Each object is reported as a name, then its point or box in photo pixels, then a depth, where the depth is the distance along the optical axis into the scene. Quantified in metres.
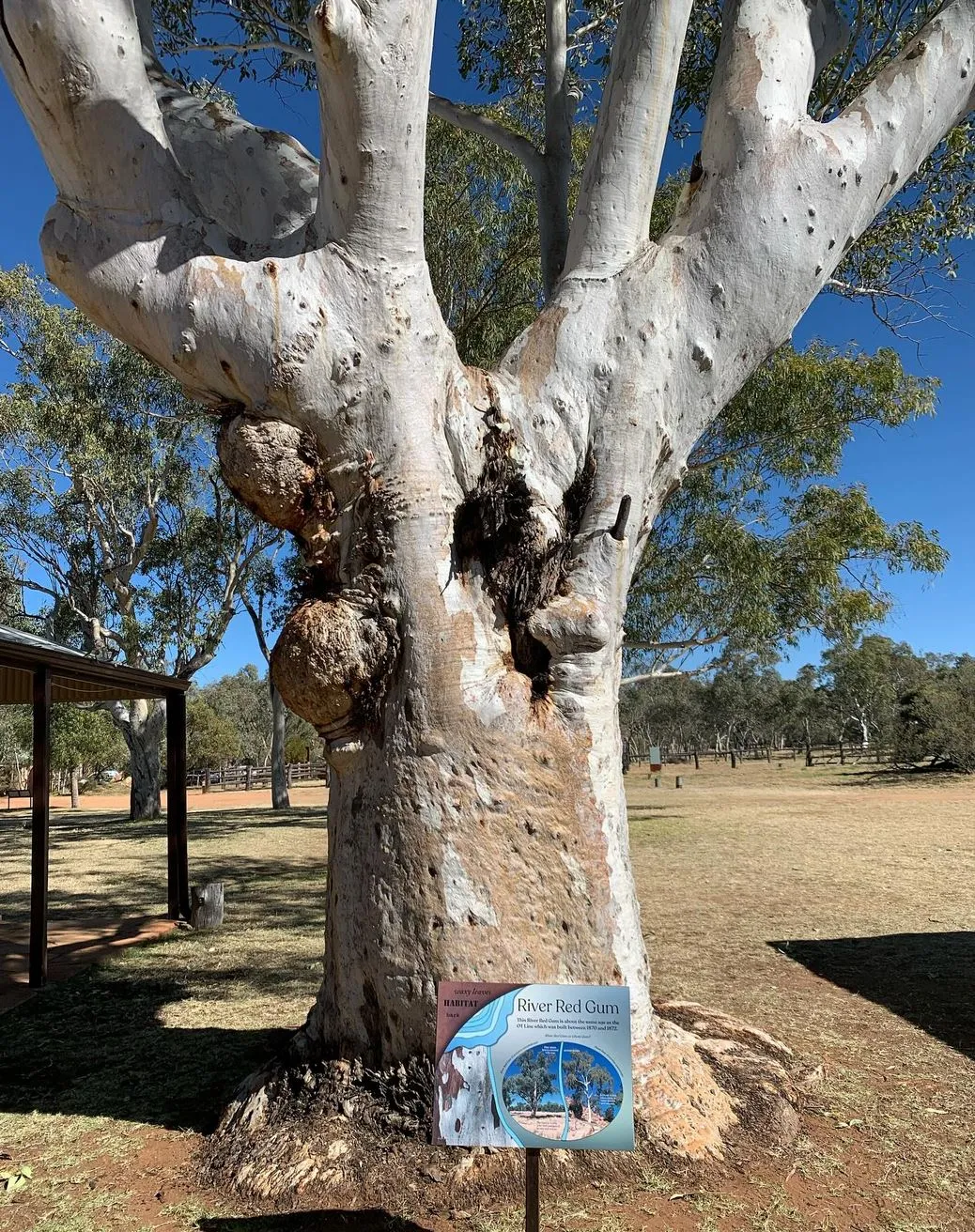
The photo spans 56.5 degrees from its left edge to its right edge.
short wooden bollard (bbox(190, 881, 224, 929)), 7.63
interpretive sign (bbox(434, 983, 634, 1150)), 2.10
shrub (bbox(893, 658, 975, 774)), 26.14
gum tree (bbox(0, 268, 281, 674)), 17.64
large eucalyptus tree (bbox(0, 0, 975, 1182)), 2.95
